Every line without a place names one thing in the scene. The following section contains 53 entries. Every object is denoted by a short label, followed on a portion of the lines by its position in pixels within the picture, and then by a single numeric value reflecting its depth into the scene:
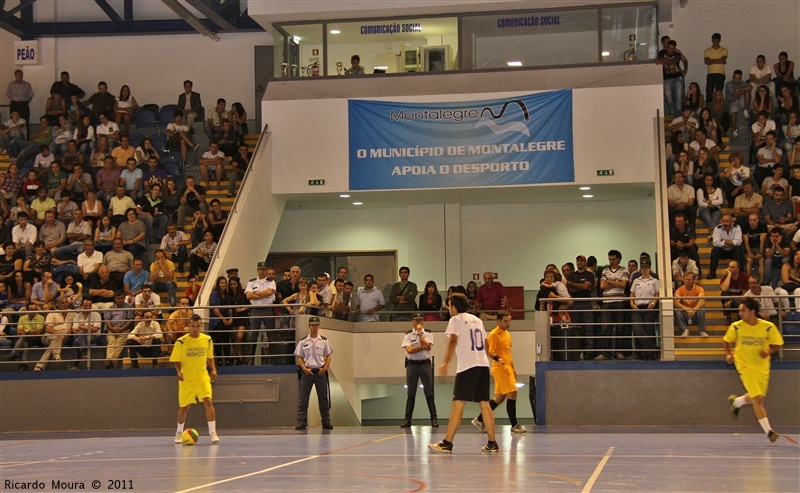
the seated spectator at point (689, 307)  18.17
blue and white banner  23.28
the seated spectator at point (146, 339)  19.38
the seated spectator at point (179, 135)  25.22
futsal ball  14.62
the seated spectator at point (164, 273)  20.98
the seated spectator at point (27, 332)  19.84
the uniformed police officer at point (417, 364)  18.78
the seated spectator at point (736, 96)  24.20
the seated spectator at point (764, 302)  17.63
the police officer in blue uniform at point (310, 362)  18.20
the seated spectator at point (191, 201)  23.05
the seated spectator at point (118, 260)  21.56
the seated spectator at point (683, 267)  19.66
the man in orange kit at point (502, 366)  16.23
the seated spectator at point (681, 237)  20.39
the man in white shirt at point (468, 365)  12.43
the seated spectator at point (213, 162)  24.38
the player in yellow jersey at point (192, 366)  15.72
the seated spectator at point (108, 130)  25.48
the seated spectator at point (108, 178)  23.95
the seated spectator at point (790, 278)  18.47
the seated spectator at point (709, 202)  21.16
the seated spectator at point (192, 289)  20.25
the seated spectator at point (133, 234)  22.11
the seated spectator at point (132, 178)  23.62
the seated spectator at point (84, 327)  19.50
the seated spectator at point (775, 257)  19.12
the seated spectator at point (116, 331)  19.59
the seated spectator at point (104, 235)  22.31
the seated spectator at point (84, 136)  25.53
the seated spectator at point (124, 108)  26.62
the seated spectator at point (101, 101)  26.91
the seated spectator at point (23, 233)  22.73
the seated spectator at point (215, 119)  25.23
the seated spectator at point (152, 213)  22.84
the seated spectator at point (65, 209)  23.36
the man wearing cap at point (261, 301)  19.17
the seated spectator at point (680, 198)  21.45
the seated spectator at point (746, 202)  21.03
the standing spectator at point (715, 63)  24.88
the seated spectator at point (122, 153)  24.61
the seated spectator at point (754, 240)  19.61
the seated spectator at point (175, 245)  22.09
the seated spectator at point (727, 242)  19.67
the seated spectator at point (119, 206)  22.91
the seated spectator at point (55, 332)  19.48
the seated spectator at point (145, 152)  24.62
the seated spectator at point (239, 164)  24.24
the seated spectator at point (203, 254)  21.69
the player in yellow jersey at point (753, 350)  13.79
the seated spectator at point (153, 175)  23.53
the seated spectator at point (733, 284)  18.32
